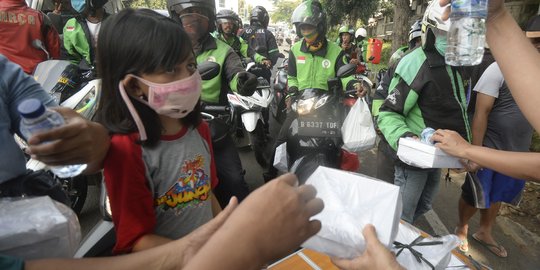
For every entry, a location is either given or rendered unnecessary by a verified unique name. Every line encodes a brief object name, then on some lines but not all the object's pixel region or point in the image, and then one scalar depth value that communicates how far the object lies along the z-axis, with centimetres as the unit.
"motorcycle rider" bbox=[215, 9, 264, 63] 594
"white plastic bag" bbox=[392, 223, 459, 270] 120
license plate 249
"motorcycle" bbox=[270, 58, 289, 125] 457
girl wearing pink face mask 117
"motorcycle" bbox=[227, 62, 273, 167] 370
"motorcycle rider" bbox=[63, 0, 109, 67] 345
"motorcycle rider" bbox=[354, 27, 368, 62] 992
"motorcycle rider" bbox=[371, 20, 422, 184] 232
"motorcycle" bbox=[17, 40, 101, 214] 245
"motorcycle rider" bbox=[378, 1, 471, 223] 196
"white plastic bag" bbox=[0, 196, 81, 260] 84
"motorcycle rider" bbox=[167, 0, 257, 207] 237
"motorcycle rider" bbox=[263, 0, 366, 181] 332
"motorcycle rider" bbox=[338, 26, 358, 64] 811
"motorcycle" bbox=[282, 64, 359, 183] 251
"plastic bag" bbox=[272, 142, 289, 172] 270
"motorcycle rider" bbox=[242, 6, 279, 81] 762
